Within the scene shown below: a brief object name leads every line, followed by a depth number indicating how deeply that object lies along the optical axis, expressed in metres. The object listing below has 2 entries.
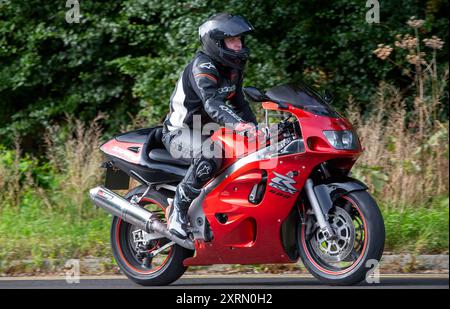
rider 14.32
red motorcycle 13.64
